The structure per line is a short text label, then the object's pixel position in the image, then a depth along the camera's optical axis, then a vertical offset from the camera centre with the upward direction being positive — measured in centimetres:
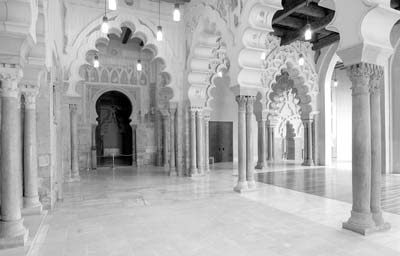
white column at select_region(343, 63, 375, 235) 384 -28
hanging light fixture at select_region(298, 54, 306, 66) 1059 +277
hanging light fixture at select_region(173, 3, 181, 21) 601 +265
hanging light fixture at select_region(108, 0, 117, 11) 514 +246
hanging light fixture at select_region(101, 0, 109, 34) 640 +256
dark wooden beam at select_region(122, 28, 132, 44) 1149 +432
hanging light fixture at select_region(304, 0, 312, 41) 739 +265
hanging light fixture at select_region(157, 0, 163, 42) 689 +253
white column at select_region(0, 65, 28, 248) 348 -40
